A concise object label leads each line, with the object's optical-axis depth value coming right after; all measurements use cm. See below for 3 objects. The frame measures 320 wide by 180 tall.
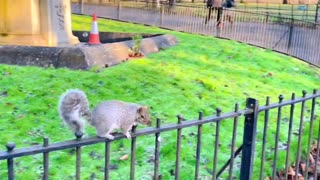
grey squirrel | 238
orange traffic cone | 1046
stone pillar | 915
